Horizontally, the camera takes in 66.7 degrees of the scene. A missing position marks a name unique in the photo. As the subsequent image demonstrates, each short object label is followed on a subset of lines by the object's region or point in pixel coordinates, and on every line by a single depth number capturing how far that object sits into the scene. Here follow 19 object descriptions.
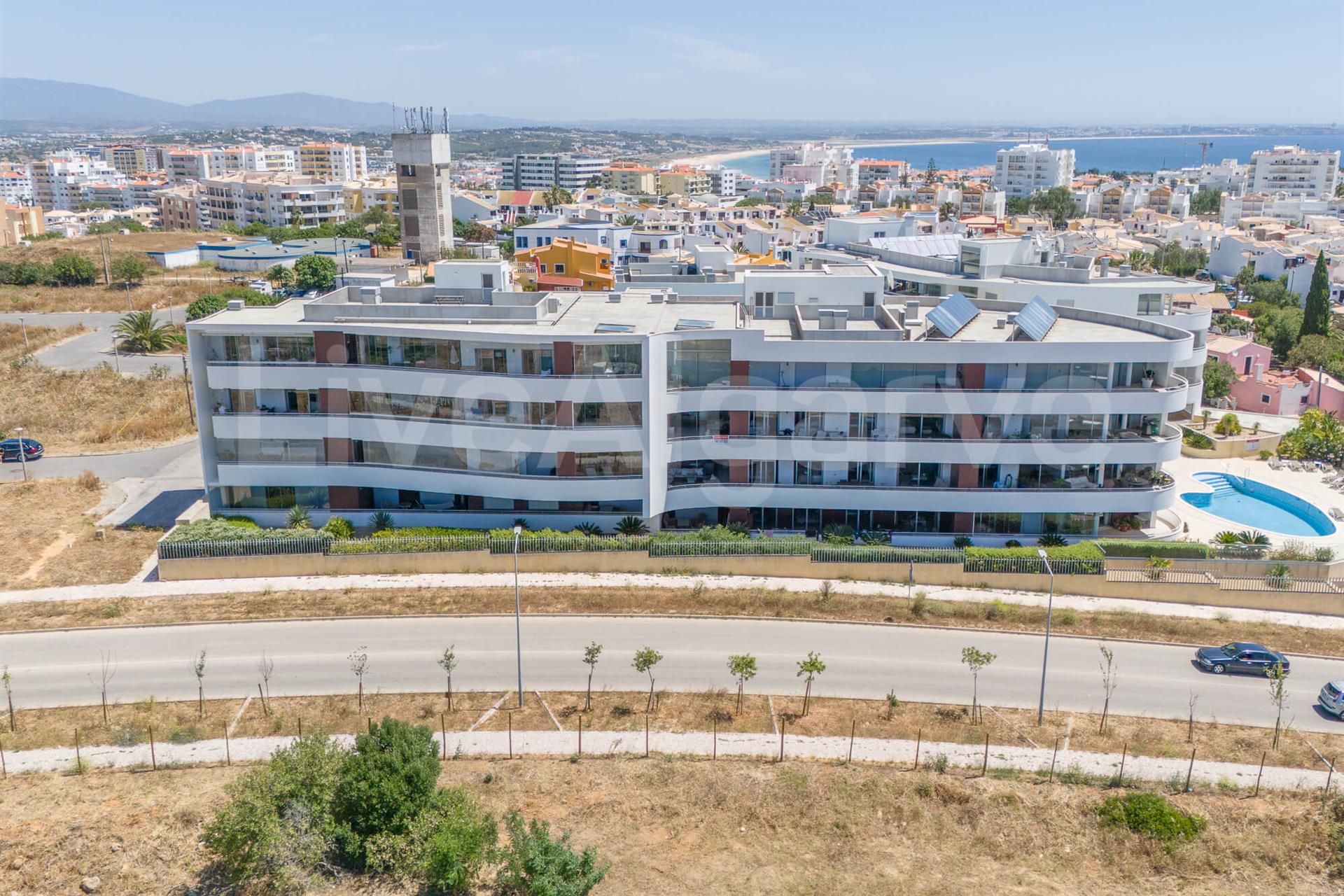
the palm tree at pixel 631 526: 48.75
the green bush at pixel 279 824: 25.38
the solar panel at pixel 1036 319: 48.38
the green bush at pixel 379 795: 26.70
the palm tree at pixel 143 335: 89.00
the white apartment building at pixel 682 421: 47.69
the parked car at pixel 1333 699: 34.97
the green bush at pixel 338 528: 48.34
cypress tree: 91.88
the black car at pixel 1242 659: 37.84
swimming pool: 54.59
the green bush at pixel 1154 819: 28.31
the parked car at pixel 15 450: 62.50
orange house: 82.88
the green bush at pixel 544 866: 24.41
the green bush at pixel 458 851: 25.22
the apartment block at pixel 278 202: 187.62
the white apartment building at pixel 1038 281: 65.50
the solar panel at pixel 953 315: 49.78
